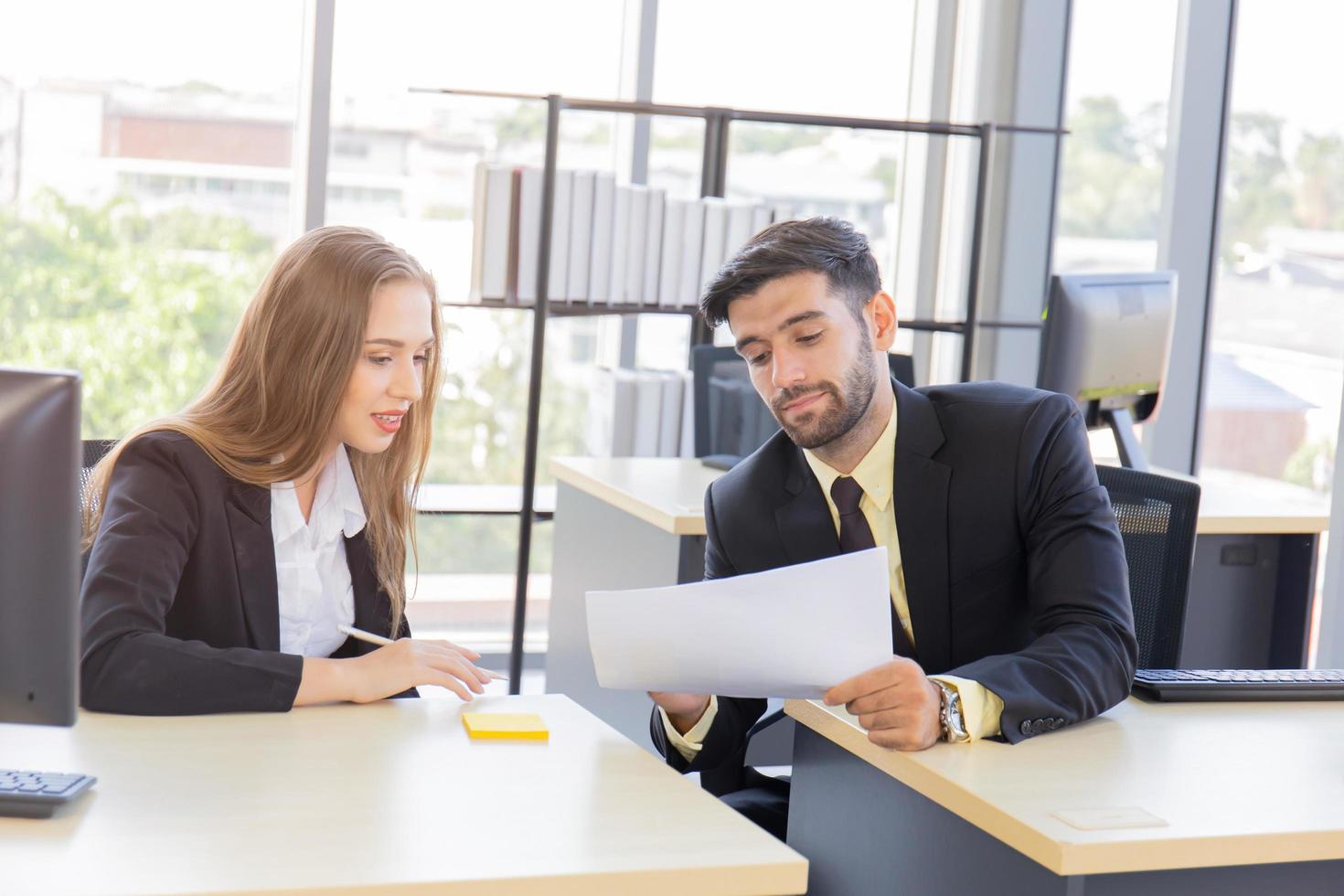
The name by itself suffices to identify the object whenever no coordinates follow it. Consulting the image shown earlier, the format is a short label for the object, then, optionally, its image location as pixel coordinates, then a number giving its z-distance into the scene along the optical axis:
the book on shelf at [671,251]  3.79
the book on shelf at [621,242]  3.73
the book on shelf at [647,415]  3.79
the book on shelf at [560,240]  3.64
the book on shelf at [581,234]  3.66
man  1.80
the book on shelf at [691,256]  3.80
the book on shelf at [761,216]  3.86
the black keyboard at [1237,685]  1.75
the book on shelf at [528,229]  3.63
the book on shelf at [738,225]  3.84
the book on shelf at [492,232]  3.60
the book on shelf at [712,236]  3.81
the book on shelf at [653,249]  3.78
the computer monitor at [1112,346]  3.02
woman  1.62
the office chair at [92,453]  1.96
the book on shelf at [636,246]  3.76
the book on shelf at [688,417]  3.83
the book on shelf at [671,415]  3.81
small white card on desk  1.29
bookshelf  3.62
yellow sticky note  1.53
